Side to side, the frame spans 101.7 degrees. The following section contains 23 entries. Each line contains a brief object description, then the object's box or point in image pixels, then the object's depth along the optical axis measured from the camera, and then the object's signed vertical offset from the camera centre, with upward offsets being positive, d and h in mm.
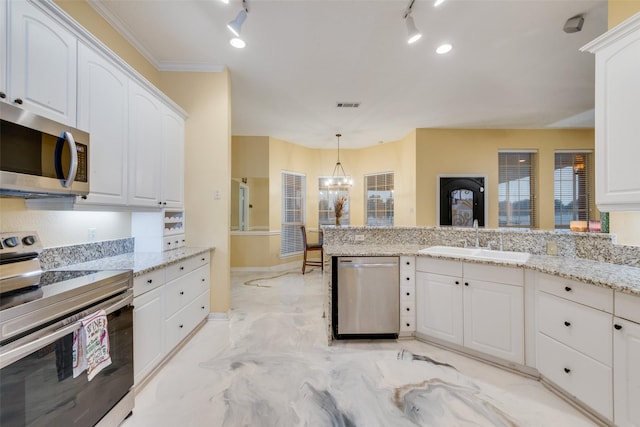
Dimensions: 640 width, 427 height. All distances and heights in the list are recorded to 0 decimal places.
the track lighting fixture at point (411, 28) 2137 +1558
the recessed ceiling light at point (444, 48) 2652 +1720
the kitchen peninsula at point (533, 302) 1499 -657
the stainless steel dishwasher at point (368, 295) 2594 -802
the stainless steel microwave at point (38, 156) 1249 +325
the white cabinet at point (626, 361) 1396 -810
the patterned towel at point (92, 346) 1302 -680
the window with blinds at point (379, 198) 6543 +430
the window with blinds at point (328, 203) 6871 +328
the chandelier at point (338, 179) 6234 +940
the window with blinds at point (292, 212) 6180 +84
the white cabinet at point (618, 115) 1609 +648
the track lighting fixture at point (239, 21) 2055 +1552
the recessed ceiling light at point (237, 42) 2308 +1550
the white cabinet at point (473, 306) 2086 -797
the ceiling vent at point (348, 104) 4160 +1792
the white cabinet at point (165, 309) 1859 -802
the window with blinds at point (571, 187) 5371 +573
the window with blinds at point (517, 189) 5406 +538
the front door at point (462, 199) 5207 +318
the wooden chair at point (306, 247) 5539 -673
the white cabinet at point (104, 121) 1788 +704
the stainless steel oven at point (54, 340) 1069 -585
